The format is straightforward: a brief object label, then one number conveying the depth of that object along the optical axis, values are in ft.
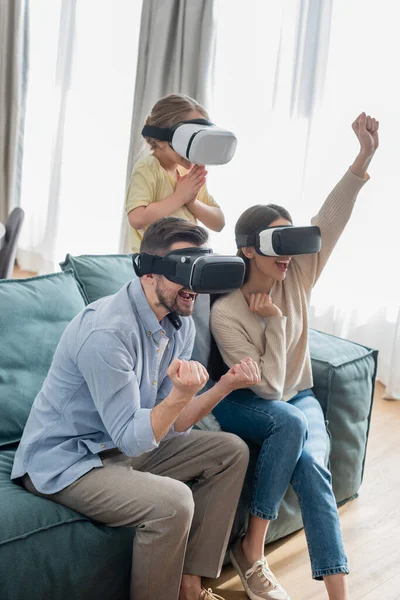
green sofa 5.82
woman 7.19
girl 8.59
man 6.04
